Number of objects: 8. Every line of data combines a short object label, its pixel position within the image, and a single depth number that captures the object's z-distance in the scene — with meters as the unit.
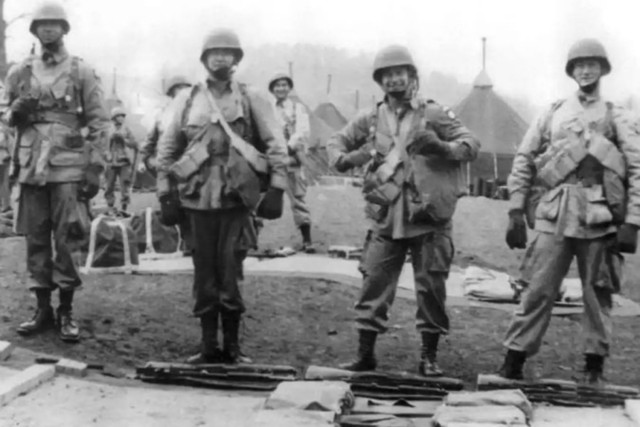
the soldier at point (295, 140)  13.62
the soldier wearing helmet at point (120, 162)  20.80
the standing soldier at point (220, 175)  7.28
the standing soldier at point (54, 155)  7.93
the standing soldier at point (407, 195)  7.08
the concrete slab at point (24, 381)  5.64
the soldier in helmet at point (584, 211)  6.75
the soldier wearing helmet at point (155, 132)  12.01
